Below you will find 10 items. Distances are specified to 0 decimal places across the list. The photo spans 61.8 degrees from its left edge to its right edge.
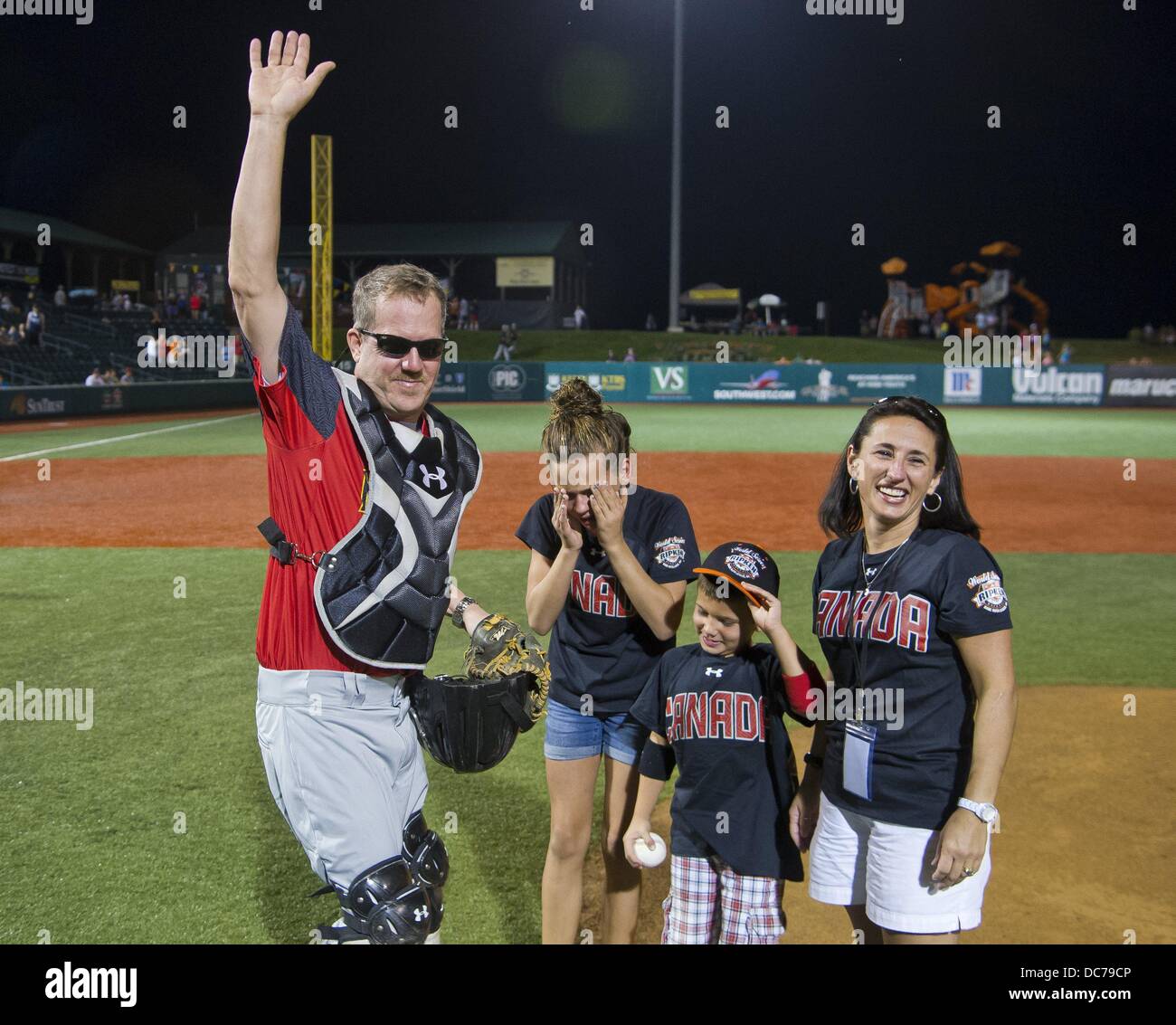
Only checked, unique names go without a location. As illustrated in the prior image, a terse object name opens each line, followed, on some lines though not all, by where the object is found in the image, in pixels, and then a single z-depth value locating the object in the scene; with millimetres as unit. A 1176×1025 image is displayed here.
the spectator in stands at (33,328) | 30688
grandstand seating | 29297
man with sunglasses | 2557
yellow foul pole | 34000
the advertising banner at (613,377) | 35562
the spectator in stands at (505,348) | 39594
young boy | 3020
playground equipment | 45438
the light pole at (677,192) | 35625
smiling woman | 2684
